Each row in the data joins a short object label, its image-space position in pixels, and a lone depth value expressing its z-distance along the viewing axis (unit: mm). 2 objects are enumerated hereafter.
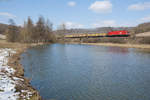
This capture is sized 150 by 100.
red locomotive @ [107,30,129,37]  66138
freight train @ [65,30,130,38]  66312
